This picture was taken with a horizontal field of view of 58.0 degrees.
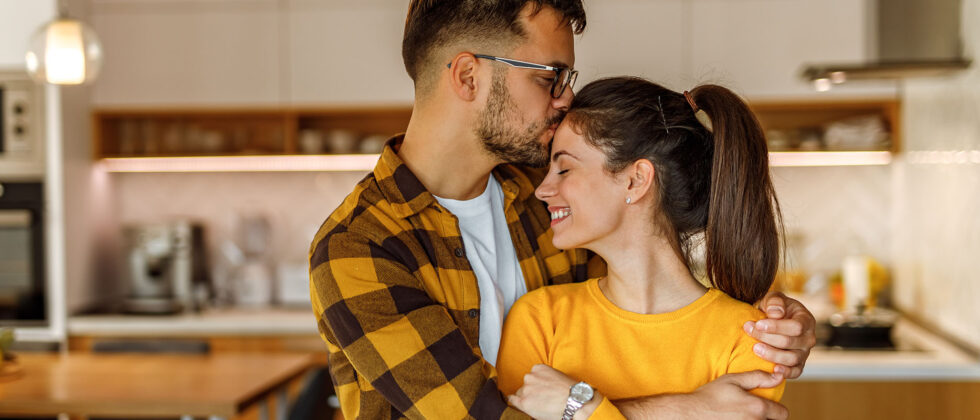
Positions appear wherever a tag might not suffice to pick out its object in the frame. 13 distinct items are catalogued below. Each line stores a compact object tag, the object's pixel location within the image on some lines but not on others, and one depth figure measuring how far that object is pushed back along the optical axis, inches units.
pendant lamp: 110.5
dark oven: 160.2
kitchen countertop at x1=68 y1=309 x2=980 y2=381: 124.6
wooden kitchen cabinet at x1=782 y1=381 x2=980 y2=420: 124.7
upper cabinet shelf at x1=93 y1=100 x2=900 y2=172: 160.9
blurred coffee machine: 170.6
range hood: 123.7
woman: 59.1
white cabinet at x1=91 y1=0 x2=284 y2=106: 167.6
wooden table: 109.5
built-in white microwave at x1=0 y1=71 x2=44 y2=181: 158.7
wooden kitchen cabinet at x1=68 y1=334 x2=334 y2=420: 154.2
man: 55.1
